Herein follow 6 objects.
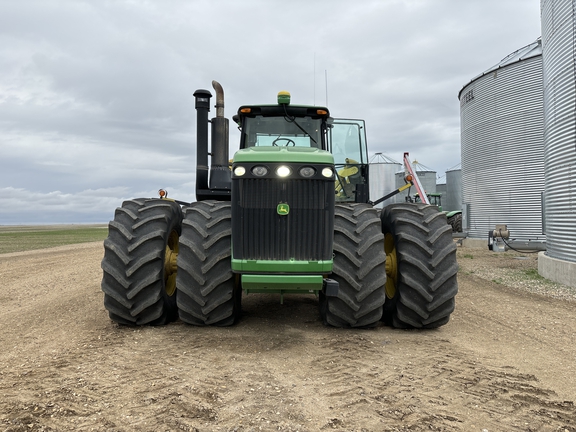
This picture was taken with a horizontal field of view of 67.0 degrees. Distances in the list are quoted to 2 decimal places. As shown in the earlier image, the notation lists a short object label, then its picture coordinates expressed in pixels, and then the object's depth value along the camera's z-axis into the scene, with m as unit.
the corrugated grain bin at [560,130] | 9.72
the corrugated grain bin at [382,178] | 25.33
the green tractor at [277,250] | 4.32
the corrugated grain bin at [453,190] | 27.30
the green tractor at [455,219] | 22.88
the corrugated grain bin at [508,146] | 15.94
